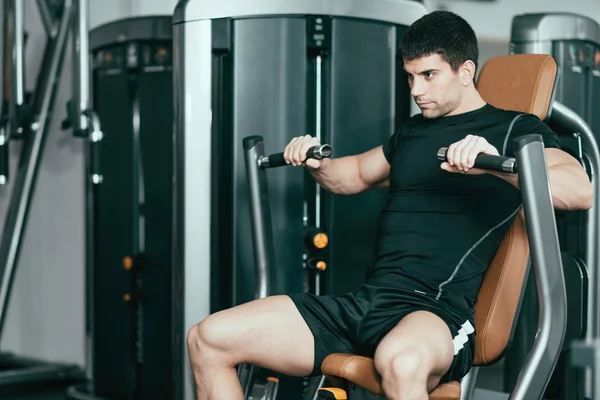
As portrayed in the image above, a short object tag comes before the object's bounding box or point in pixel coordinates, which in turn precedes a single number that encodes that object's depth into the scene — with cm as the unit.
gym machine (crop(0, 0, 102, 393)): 341
